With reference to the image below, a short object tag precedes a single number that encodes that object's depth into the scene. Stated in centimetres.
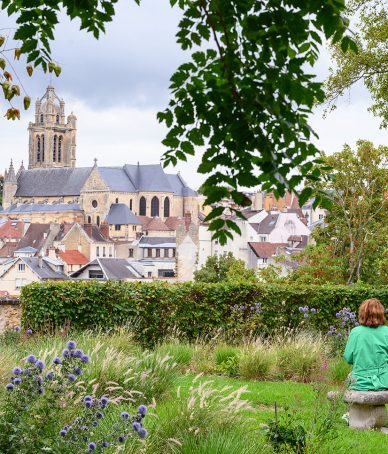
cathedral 15450
